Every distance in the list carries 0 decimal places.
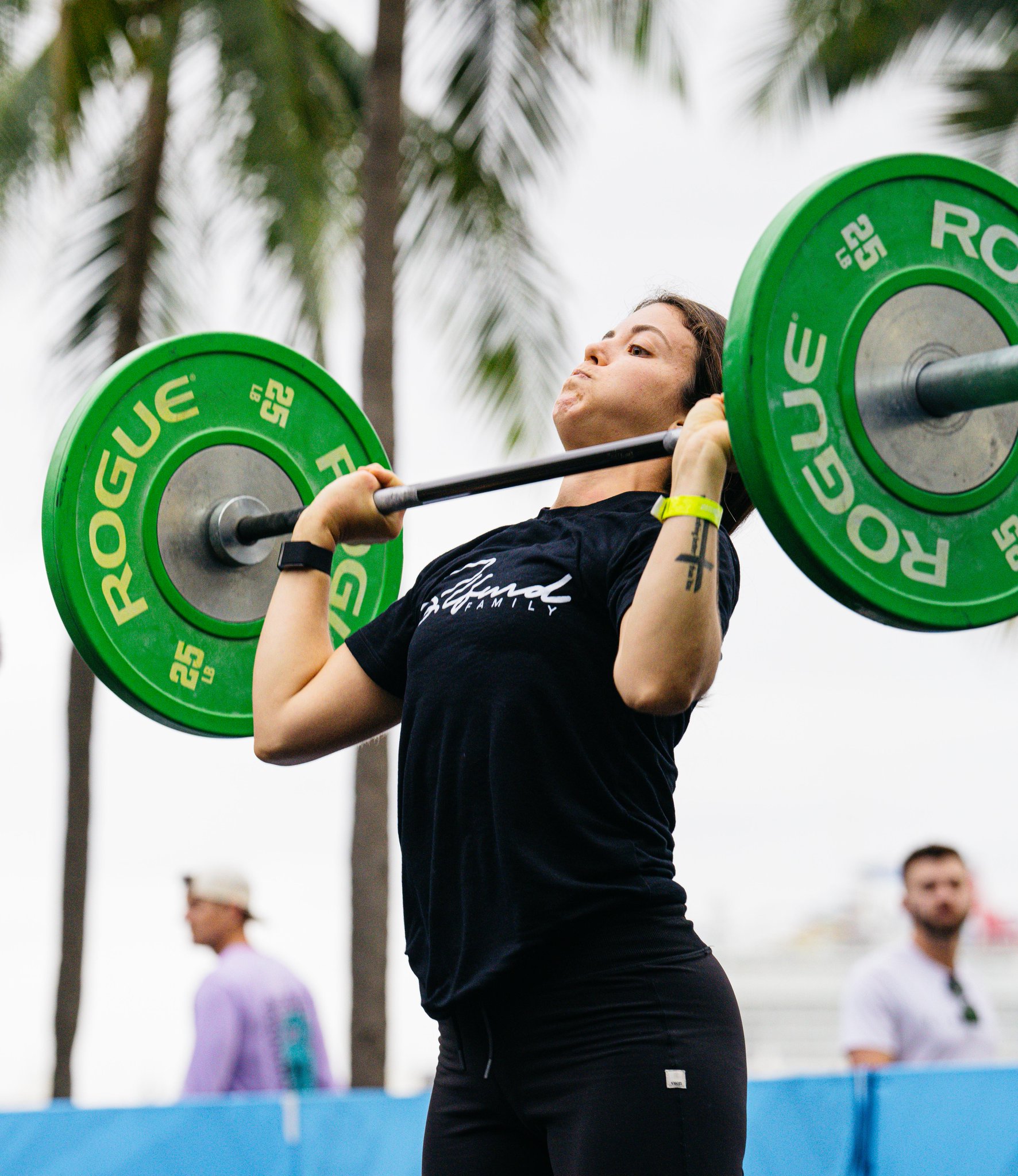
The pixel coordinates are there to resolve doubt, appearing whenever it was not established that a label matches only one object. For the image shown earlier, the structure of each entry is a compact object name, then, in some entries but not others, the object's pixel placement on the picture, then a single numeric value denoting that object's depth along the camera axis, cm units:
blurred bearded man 822
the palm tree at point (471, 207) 1125
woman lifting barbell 307
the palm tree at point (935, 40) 1786
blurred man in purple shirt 823
